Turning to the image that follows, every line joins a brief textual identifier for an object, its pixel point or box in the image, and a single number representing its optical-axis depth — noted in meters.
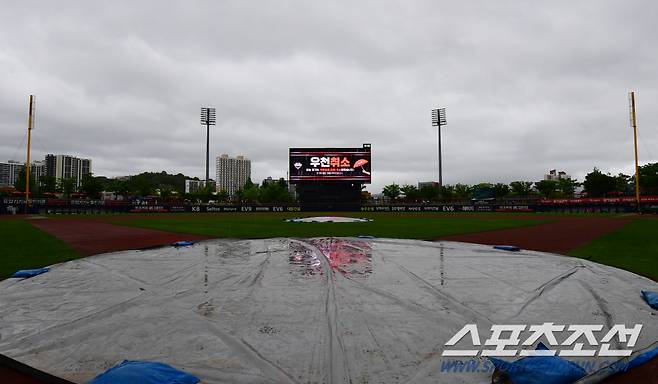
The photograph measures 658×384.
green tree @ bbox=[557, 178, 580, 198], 111.31
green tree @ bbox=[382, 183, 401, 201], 123.09
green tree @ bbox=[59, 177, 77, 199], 101.04
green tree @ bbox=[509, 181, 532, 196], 115.98
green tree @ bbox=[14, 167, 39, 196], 97.75
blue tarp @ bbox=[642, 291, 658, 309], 5.93
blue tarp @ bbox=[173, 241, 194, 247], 14.52
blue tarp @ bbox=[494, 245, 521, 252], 13.21
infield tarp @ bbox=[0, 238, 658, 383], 3.92
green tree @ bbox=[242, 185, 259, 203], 118.53
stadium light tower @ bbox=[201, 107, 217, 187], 73.46
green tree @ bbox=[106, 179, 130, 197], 109.75
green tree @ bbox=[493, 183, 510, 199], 125.19
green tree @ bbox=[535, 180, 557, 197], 110.94
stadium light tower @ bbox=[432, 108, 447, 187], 77.25
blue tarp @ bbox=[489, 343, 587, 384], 3.33
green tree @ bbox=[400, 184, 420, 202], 116.00
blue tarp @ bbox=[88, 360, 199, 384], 3.21
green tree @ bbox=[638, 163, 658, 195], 86.50
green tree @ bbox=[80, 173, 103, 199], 91.69
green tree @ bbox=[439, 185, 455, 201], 111.79
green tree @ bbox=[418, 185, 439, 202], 114.31
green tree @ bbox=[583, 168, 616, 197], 87.31
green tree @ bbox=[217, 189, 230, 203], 113.22
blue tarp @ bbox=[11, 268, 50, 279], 8.30
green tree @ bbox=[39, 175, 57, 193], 103.38
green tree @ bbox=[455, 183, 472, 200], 125.66
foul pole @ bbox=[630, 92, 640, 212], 43.12
